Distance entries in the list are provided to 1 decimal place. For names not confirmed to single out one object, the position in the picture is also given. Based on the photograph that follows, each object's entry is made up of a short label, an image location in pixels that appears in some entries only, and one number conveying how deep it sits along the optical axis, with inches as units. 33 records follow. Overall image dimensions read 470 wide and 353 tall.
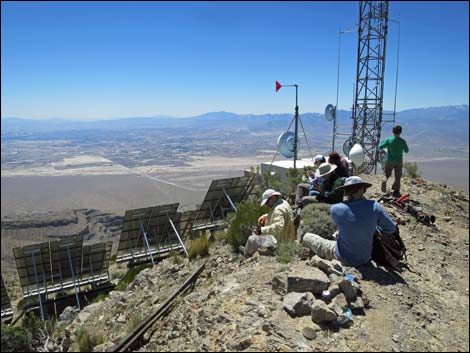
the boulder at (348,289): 157.2
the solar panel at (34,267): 444.5
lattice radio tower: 585.6
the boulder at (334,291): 156.6
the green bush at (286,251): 208.1
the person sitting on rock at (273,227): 231.0
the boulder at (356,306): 153.7
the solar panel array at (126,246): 459.8
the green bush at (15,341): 195.9
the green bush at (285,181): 403.4
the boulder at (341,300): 152.4
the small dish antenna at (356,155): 423.5
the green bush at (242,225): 279.3
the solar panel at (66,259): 468.8
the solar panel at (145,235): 510.6
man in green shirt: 363.6
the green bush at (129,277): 367.3
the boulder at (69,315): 321.5
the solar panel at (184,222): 550.6
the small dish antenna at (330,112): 634.5
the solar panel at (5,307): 461.1
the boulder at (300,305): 148.9
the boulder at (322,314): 141.1
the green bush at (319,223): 240.2
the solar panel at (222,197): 518.6
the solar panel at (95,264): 504.1
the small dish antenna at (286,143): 500.4
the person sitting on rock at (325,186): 282.0
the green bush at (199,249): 337.4
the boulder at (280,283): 169.0
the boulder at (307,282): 160.6
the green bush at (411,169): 520.1
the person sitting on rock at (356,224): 179.2
